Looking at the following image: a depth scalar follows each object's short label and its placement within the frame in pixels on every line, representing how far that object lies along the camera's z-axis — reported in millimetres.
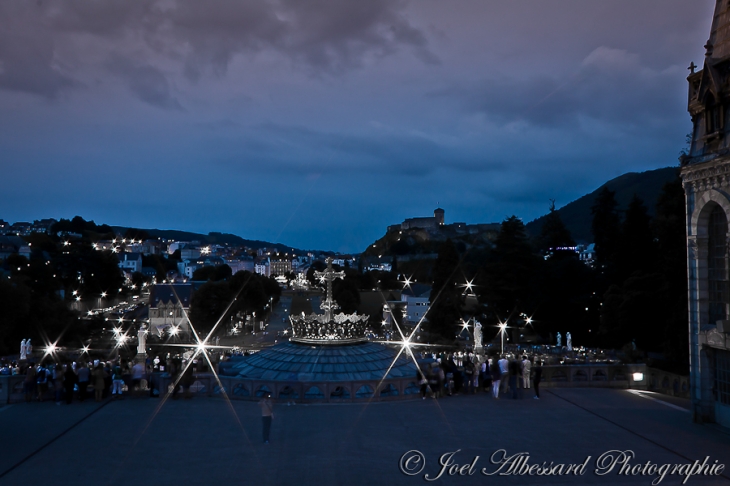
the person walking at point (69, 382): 18172
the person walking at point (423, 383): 19047
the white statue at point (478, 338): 23677
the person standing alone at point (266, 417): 13773
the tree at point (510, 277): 53969
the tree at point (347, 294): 88500
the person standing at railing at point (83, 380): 18469
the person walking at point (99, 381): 18484
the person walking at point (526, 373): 20703
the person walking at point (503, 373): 19438
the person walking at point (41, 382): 18672
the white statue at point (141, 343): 22312
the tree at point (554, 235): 89500
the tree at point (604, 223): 64812
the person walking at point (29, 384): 18172
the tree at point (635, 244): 47156
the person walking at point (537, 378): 19006
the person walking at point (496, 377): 19234
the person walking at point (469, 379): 20438
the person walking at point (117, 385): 19266
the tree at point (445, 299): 59969
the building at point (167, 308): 84062
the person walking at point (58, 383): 18359
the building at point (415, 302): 102562
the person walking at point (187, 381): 18875
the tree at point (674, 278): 30516
